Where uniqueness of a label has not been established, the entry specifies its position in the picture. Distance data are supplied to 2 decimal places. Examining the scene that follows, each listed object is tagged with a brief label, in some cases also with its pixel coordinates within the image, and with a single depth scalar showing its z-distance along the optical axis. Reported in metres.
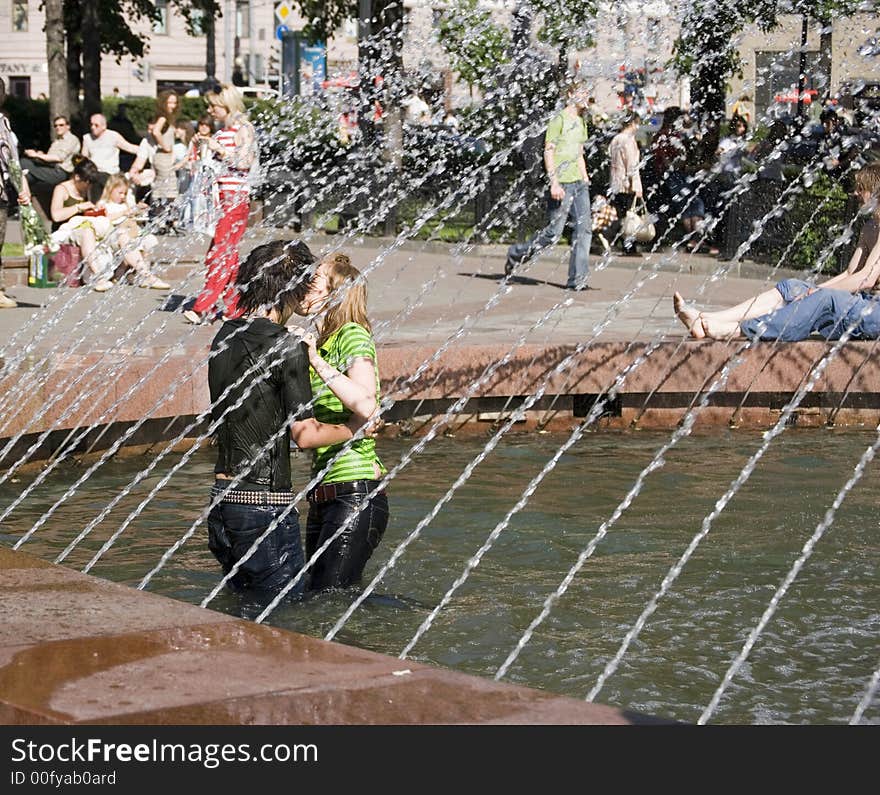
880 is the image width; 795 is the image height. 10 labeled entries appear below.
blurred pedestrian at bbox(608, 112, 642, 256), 33.87
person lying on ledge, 18.70
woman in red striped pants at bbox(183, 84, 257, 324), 23.48
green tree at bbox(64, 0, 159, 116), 59.72
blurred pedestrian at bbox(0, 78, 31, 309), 23.70
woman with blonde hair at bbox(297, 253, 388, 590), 11.31
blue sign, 71.37
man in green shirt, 28.52
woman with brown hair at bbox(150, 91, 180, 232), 38.25
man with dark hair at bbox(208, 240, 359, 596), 10.73
